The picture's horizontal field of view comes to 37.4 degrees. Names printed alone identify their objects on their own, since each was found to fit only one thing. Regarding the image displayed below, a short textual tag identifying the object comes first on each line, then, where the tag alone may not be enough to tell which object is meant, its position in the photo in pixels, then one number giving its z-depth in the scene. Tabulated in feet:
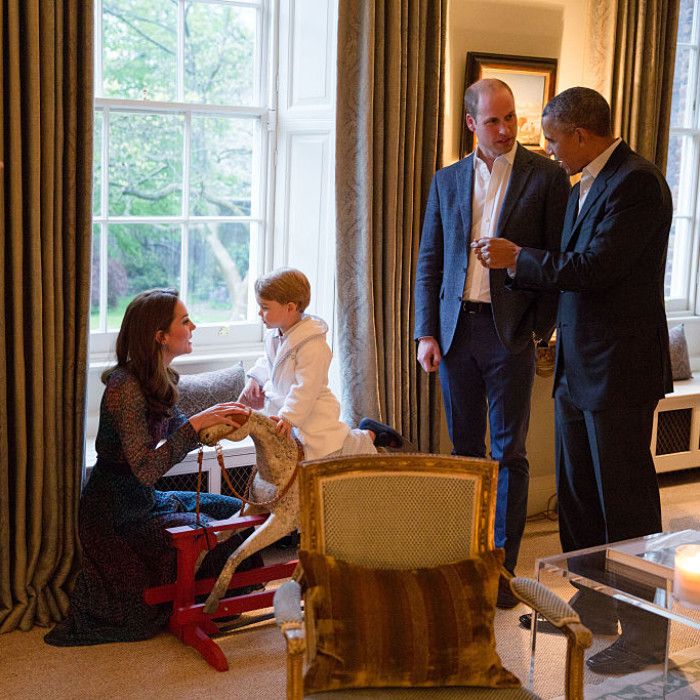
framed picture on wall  14.38
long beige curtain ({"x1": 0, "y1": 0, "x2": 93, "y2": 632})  10.71
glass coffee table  8.97
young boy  11.30
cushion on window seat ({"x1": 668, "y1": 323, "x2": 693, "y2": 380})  18.15
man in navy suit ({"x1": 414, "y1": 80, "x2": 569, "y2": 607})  11.84
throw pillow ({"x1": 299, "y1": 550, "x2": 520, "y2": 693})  7.22
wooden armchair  7.91
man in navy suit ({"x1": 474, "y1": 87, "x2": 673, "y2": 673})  10.44
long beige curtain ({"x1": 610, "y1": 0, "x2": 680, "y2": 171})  15.78
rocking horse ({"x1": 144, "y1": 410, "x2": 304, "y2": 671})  10.68
